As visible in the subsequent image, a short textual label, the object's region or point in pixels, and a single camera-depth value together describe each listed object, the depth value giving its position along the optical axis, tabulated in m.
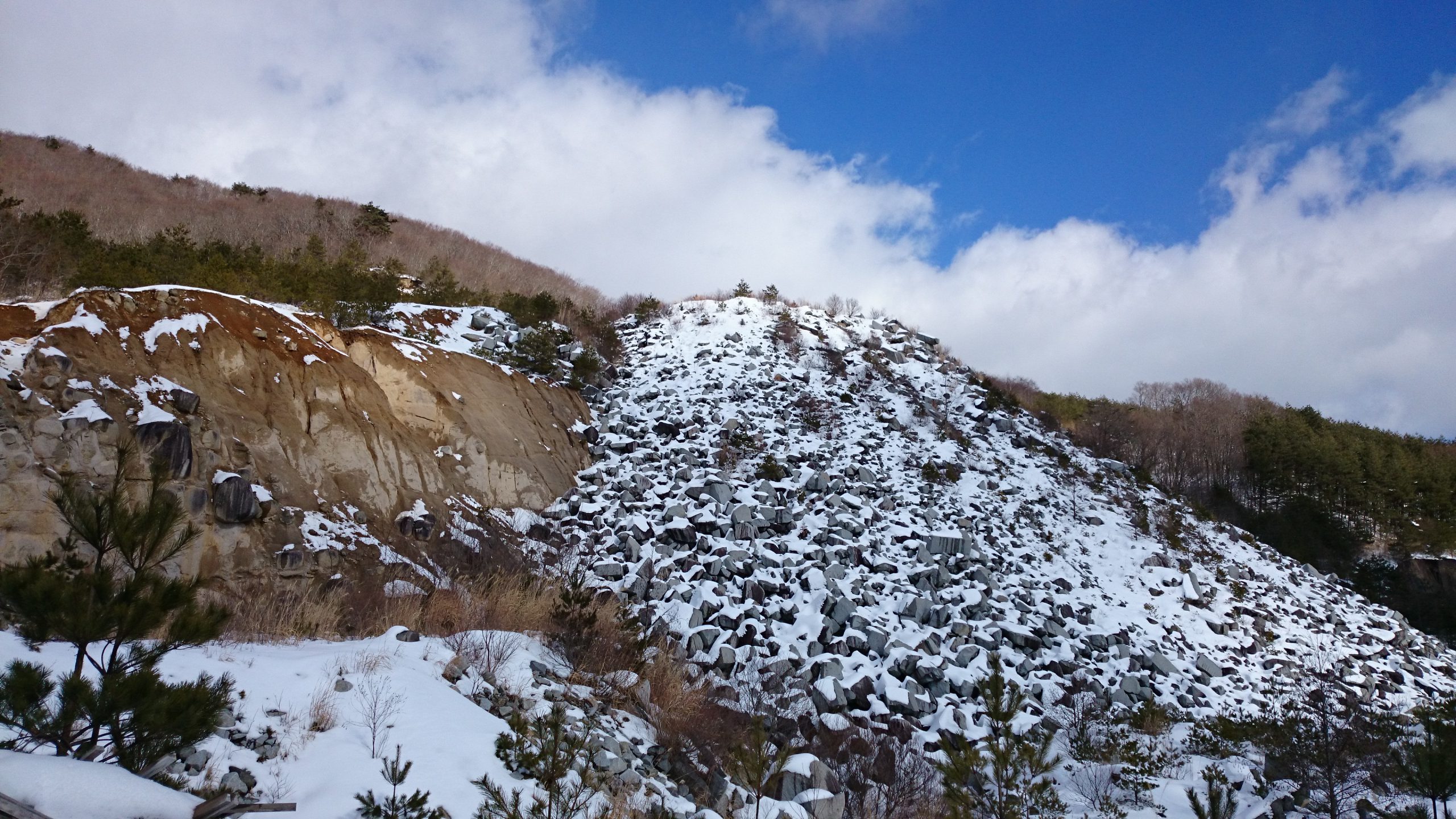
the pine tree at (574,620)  9.34
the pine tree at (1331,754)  7.14
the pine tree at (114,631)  3.47
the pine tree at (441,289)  20.19
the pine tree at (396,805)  4.45
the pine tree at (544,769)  4.32
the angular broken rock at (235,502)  9.79
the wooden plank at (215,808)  3.44
